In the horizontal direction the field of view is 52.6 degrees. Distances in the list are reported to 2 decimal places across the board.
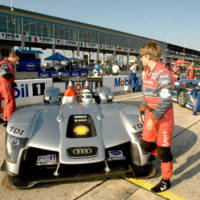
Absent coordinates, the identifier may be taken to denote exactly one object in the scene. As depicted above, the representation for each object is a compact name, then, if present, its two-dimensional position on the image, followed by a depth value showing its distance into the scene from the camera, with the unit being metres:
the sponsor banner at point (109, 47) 47.28
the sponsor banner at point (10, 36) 27.63
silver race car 2.15
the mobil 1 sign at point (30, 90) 6.90
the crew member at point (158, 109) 2.07
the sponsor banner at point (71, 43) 38.00
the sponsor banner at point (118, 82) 10.10
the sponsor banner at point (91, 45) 41.75
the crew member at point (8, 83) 4.51
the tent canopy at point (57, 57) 21.80
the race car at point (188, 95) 6.14
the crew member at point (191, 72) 10.63
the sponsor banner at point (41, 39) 31.52
